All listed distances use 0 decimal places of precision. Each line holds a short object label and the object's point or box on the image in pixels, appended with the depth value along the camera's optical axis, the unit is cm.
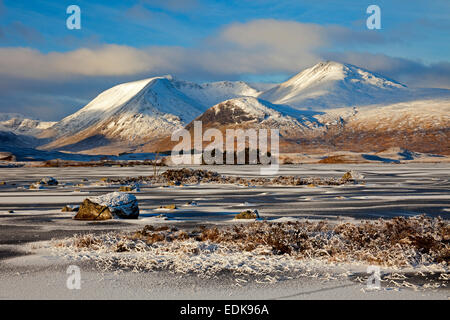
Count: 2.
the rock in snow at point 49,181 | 3826
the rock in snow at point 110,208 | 1727
